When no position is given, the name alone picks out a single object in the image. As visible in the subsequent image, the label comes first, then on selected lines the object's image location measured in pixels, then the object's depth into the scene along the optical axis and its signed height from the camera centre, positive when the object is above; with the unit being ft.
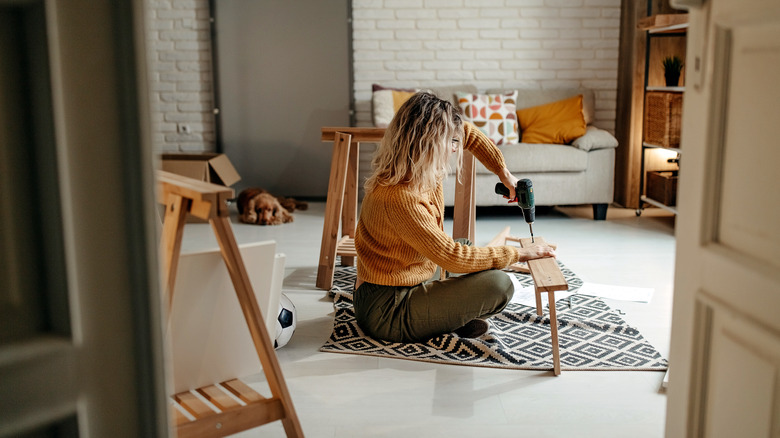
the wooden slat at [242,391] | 5.71 -2.31
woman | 7.64 -1.55
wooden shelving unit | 15.93 +1.00
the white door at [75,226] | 1.92 -0.32
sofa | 15.78 -1.34
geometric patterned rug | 7.98 -2.77
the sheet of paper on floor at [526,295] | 9.98 -2.66
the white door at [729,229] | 3.25 -0.59
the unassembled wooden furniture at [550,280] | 7.49 -1.80
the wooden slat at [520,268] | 11.40 -2.51
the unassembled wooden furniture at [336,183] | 10.80 -1.08
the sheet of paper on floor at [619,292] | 10.26 -2.67
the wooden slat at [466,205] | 10.17 -1.34
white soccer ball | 8.24 -2.48
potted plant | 15.51 +0.93
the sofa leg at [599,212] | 16.30 -2.30
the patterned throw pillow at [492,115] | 16.60 -0.06
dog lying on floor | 15.71 -2.15
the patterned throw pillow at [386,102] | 16.72 +0.25
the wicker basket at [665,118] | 14.99 -0.14
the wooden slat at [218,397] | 5.57 -2.31
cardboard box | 15.98 -1.23
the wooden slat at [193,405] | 5.41 -2.30
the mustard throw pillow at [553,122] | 16.53 -0.24
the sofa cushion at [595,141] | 15.89 -0.65
